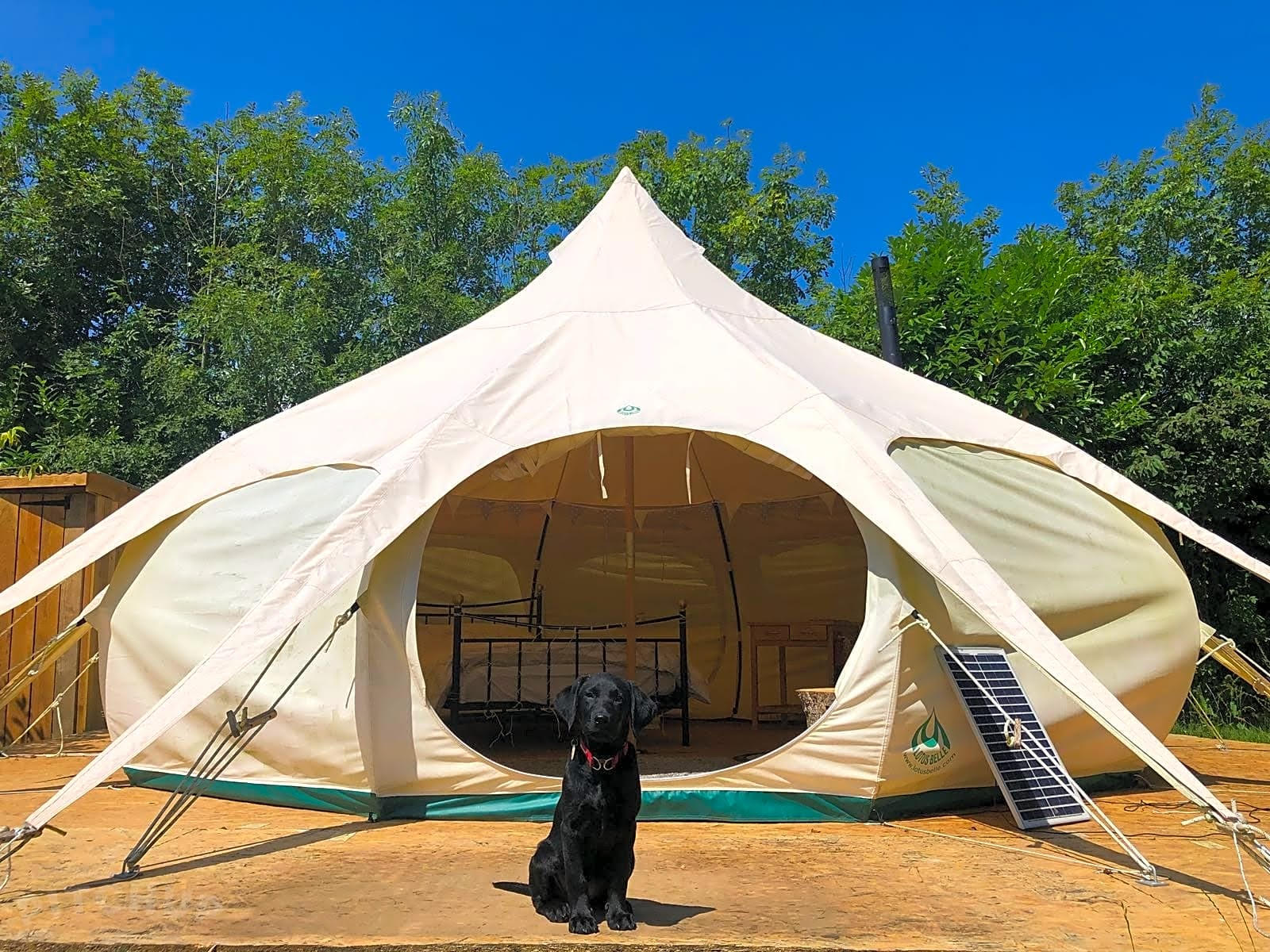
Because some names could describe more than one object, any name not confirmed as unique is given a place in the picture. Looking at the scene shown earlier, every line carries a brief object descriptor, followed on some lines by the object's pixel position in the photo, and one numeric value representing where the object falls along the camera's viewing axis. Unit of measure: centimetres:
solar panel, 453
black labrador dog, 300
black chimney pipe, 847
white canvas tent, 451
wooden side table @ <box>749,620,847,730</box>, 764
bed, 681
